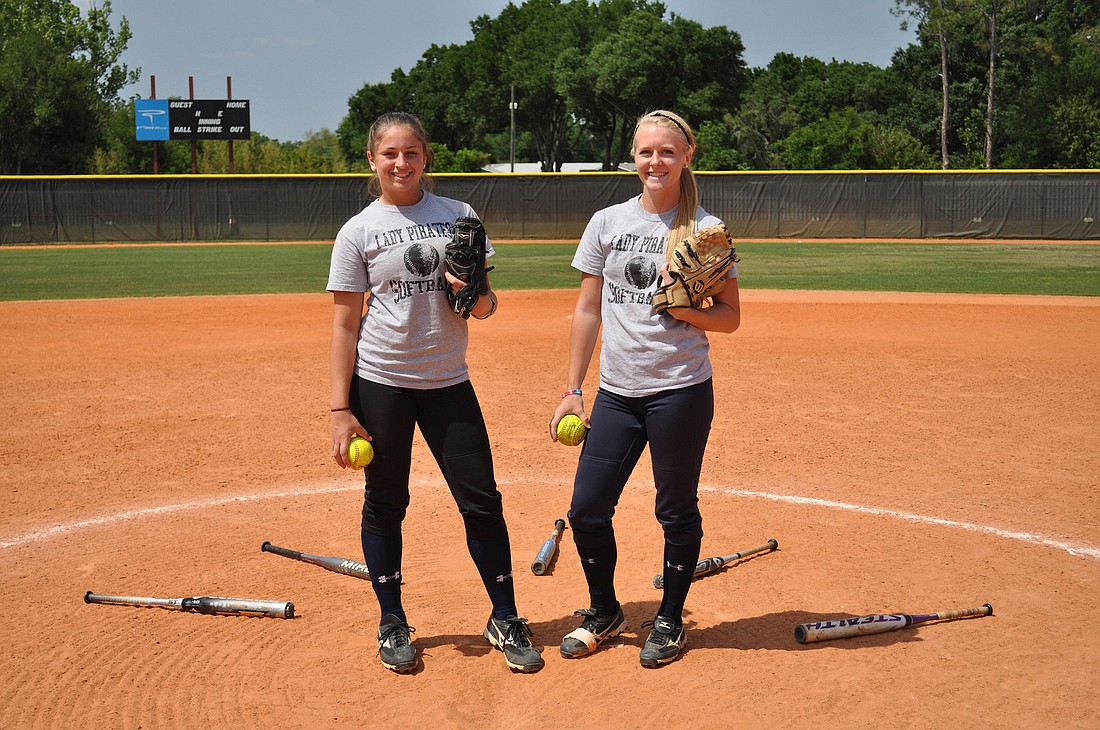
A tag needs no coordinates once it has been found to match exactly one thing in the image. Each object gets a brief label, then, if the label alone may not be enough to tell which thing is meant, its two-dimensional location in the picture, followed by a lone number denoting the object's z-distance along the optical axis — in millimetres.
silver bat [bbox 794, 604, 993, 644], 3854
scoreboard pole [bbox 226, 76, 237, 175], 41156
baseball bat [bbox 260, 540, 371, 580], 4668
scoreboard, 39906
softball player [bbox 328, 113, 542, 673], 3590
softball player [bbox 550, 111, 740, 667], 3562
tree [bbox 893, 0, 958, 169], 46062
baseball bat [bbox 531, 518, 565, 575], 4711
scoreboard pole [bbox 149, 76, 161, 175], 45031
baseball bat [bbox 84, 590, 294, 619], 4113
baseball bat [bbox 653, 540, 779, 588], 4535
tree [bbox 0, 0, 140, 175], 48812
